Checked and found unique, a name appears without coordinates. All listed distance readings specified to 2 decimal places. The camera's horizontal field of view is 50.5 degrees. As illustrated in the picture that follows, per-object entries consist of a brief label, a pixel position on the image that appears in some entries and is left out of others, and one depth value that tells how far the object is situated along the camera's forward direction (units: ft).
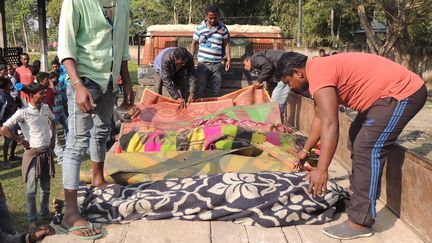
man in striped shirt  24.16
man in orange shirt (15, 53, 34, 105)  29.63
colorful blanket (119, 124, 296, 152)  14.42
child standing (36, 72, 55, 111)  20.48
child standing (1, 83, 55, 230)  14.03
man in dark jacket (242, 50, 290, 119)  22.29
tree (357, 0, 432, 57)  48.08
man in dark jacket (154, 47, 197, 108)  21.49
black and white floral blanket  9.62
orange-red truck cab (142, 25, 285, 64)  29.78
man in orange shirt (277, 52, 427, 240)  9.02
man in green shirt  8.94
